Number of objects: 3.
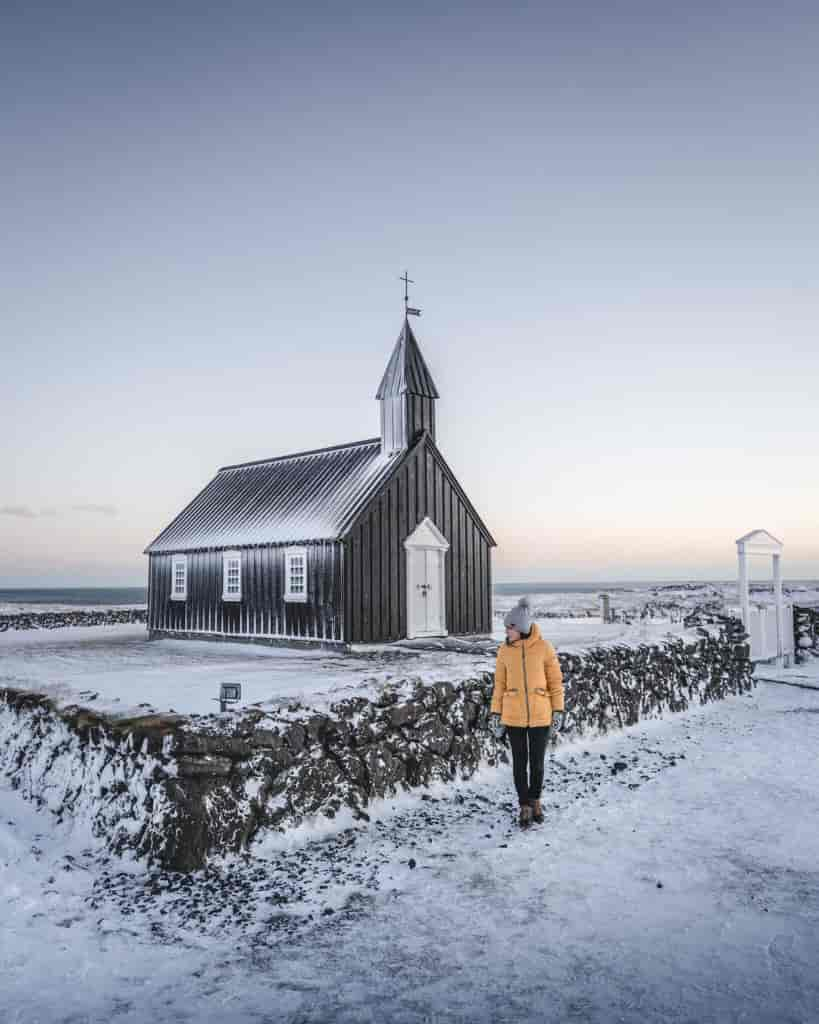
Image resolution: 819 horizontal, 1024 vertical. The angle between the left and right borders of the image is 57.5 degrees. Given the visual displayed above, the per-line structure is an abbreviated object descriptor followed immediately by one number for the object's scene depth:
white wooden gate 20.27
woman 7.93
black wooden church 20.14
